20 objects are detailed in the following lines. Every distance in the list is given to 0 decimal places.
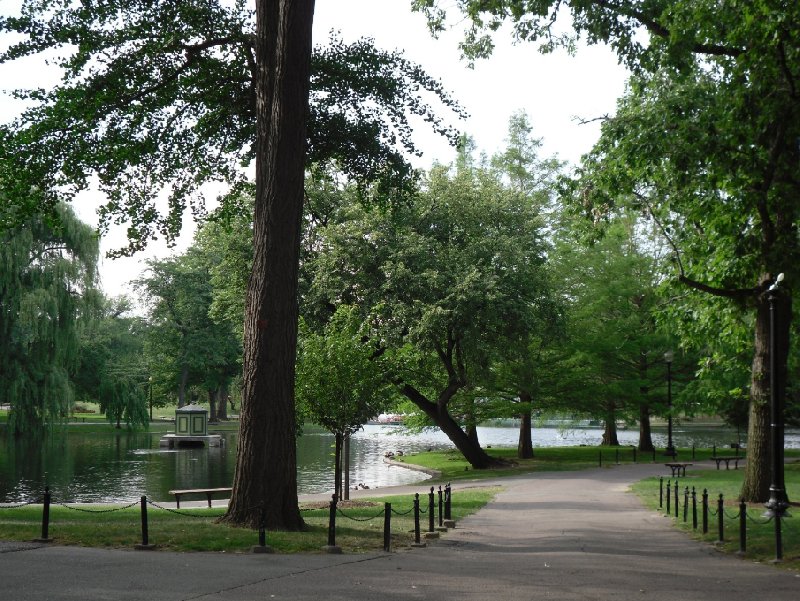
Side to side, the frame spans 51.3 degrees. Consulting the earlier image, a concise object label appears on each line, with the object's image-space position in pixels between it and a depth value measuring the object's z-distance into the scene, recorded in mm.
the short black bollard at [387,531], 12773
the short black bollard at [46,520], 12062
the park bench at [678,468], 29259
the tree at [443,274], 29391
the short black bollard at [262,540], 11680
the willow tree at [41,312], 38875
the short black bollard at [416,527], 13677
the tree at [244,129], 13961
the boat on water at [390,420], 101906
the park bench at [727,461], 32250
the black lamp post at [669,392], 39125
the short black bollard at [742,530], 13508
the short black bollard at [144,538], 11688
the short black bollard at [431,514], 15309
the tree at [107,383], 54375
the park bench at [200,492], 23438
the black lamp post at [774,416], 15168
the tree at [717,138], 16188
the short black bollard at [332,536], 12109
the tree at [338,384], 23250
